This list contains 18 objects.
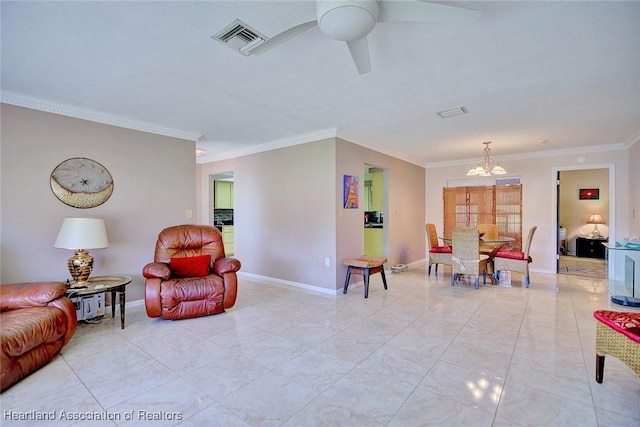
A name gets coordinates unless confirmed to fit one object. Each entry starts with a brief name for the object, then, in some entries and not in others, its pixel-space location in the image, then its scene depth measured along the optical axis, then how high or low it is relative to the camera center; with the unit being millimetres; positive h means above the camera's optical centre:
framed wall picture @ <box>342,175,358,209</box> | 4613 +322
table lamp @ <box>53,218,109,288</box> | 2992 -292
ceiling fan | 1526 +1015
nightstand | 7510 -860
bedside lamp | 7618 -221
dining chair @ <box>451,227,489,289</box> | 4672 -645
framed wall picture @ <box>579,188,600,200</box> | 7832 +502
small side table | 2889 -743
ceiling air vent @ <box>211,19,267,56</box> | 1979 +1195
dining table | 5012 -615
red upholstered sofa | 2054 -832
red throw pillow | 3549 -635
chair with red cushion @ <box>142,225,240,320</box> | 3254 -721
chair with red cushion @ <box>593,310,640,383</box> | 1866 -802
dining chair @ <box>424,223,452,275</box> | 5398 -691
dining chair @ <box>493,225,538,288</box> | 4824 -777
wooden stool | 4234 -773
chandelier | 4973 +696
